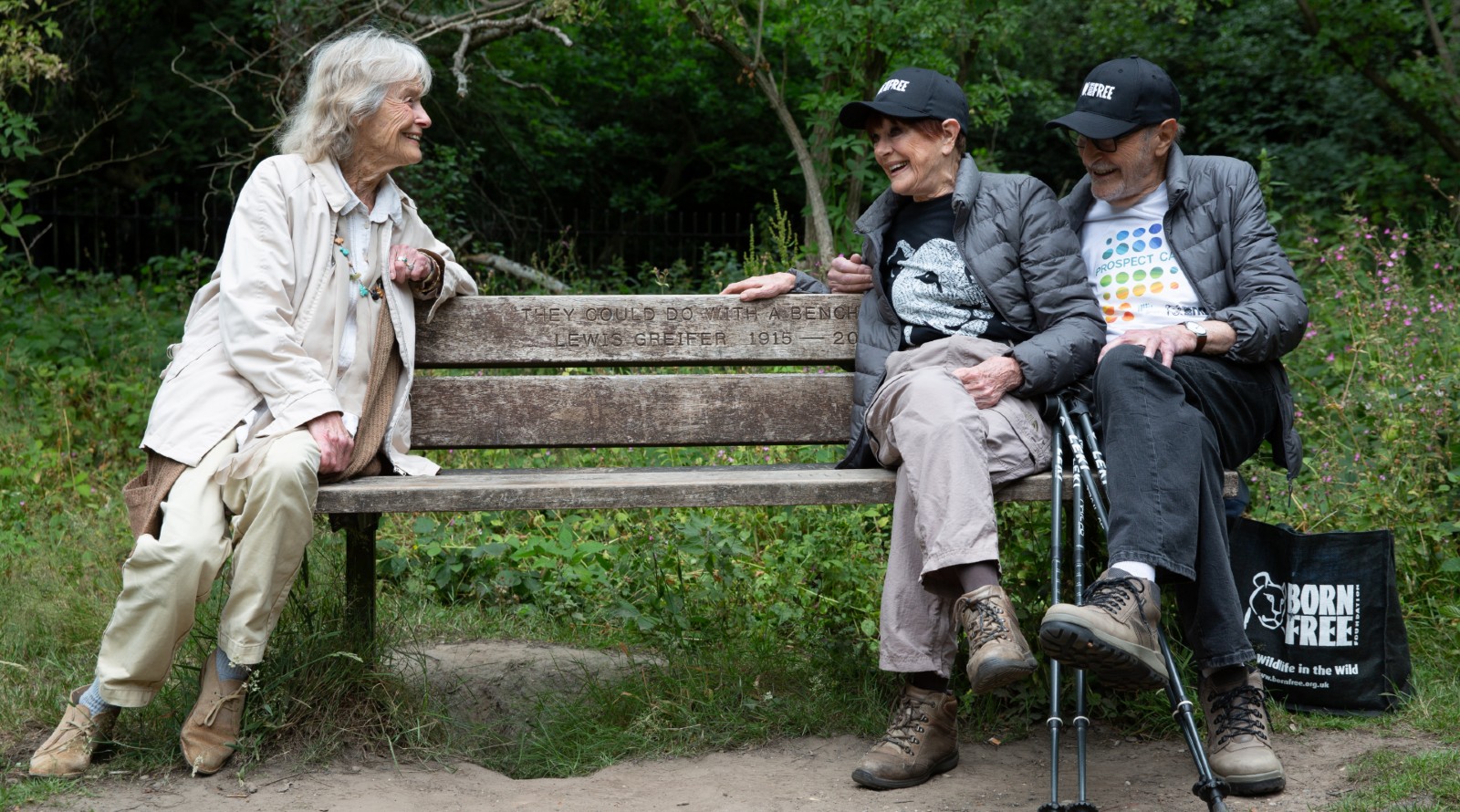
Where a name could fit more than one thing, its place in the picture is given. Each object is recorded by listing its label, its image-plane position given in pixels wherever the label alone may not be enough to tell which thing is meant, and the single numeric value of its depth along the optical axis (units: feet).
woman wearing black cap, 10.00
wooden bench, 12.58
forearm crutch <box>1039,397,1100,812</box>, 9.26
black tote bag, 11.69
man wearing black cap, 9.61
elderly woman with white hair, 10.05
